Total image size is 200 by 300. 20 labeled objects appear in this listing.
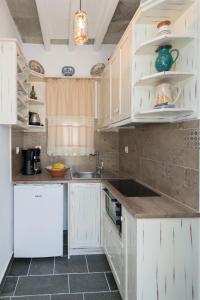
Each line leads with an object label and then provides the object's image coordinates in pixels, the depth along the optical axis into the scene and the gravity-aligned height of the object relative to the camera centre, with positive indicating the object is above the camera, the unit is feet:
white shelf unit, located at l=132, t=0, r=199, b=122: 3.80 +2.04
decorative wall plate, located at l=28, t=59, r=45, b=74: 8.15 +3.62
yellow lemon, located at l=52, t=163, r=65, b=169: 7.39 -0.76
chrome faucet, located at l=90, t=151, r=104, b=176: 8.47 -0.79
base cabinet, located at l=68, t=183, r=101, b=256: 6.78 -2.63
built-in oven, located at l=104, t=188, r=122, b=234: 4.80 -1.78
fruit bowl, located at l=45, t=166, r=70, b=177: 7.16 -0.97
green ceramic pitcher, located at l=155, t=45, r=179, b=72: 4.03 +1.95
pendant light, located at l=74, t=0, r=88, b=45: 4.18 +2.81
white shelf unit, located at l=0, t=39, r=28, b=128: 5.37 +1.93
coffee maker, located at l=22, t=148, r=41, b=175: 7.50 -0.57
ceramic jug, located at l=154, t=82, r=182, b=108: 4.01 +1.17
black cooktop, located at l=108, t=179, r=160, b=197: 5.06 -1.26
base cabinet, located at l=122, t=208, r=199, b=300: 3.67 -2.25
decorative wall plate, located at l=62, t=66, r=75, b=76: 8.39 +3.50
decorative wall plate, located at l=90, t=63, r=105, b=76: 8.51 +3.63
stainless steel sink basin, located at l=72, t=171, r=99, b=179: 8.18 -1.22
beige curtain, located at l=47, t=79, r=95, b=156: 8.22 +1.42
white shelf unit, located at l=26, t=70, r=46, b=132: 8.14 +1.96
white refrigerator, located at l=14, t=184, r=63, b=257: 6.52 -2.58
